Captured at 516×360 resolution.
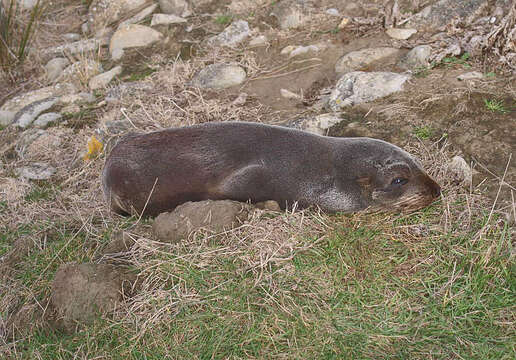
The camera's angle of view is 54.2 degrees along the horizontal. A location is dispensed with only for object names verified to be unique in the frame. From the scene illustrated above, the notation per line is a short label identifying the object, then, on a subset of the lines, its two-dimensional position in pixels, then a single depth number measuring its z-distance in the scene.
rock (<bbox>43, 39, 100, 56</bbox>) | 8.41
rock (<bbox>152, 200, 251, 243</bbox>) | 3.89
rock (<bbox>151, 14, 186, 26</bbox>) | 8.37
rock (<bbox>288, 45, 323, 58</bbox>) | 6.84
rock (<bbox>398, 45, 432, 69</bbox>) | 5.89
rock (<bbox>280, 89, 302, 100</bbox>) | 6.20
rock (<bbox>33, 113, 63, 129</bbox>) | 6.89
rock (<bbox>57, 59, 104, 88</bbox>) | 7.56
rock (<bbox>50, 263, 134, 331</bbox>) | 3.45
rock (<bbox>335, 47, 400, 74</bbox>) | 6.29
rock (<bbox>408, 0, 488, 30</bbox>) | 6.21
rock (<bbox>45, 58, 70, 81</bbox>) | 8.10
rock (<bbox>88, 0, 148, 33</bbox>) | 9.16
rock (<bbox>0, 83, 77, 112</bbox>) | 7.50
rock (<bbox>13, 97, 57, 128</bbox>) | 7.03
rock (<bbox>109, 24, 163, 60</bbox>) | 8.16
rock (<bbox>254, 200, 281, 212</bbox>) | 4.15
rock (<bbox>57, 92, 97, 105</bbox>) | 7.20
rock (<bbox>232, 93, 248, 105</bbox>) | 6.18
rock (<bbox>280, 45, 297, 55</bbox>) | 7.05
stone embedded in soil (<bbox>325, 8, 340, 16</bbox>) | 7.35
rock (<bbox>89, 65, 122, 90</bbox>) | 7.43
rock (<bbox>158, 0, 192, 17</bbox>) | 8.56
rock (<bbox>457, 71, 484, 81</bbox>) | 5.43
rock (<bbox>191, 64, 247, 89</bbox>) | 6.73
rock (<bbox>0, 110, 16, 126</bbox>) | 7.30
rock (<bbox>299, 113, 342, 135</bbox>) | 5.38
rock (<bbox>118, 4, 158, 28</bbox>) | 8.75
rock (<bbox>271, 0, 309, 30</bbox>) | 7.50
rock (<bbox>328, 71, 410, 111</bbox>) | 5.67
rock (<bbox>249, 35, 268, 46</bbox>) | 7.39
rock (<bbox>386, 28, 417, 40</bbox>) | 6.45
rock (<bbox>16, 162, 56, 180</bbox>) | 5.80
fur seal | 4.09
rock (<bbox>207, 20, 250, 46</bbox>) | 7.55
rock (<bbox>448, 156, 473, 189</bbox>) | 4.29
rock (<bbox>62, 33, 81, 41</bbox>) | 9.21
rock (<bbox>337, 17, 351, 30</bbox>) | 7.06
